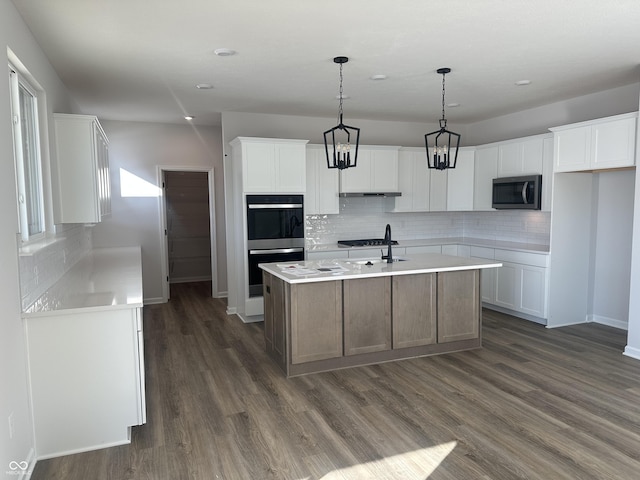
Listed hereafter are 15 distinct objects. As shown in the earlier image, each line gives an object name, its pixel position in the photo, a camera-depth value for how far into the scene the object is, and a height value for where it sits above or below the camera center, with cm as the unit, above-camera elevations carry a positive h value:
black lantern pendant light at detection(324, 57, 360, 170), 387 +48
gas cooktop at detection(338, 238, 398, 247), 634 -54
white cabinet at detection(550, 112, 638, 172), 441 +61
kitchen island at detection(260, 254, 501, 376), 400 -99
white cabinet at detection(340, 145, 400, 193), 638 +46
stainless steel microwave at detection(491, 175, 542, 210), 558 +14
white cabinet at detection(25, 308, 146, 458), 276 -107
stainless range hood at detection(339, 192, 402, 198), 635 +15
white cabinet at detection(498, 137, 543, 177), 562 +60
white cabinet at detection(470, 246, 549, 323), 541 -101
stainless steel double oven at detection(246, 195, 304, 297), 568 -33
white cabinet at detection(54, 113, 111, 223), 382 +31
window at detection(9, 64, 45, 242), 298 +36
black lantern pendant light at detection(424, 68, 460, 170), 425 +48
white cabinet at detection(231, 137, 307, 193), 557 +51
